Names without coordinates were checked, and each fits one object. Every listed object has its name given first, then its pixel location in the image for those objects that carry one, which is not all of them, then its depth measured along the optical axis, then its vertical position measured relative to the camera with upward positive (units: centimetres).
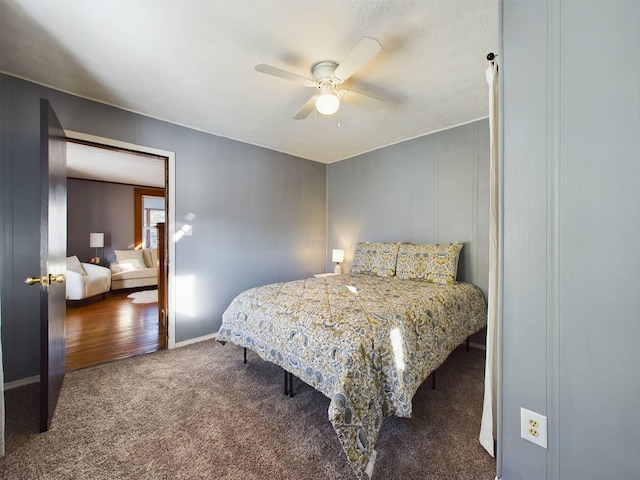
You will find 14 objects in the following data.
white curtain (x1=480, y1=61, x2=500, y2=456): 141 -18
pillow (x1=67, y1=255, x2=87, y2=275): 459 -46
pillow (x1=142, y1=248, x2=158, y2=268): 623 -43
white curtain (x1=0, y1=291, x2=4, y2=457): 145 -101
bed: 143 -65
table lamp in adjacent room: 574 -2
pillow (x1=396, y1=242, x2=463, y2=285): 281 -26
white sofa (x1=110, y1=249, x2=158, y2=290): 547 -63
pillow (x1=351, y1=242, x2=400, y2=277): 326 -25
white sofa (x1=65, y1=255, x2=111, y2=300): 439 -70
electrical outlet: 108 -79
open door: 163 -16
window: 650 +67
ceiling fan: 152 +110
